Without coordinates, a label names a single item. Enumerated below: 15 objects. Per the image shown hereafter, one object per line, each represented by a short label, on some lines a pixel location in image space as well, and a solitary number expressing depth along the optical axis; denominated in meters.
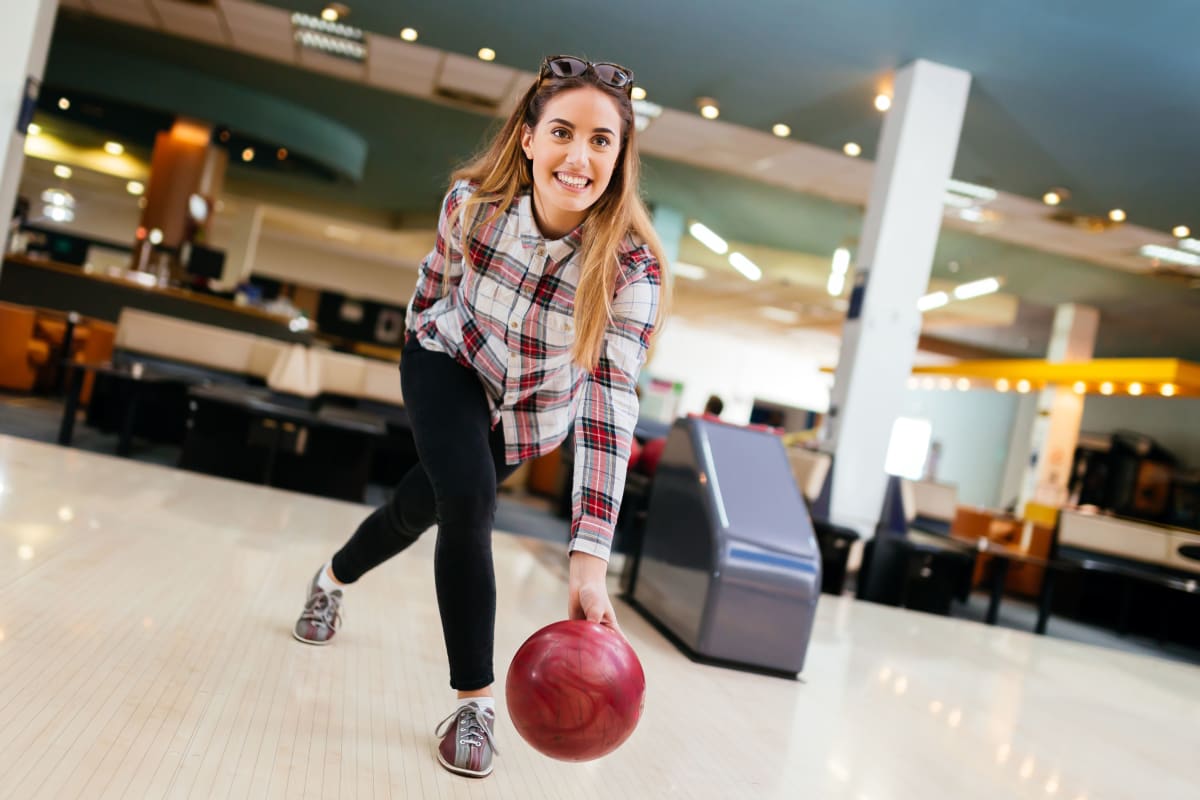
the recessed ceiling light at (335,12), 7.08
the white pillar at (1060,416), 12.89
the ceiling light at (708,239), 13.52
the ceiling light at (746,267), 14.21
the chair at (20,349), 7.95
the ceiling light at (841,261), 11.71
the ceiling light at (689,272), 15.42
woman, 1.63
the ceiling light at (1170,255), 9.27
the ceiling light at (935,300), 13.57
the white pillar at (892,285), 6.14
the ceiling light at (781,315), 18.34
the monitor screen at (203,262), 10.84
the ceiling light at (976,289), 12.27
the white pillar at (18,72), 5.61
